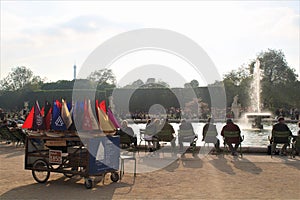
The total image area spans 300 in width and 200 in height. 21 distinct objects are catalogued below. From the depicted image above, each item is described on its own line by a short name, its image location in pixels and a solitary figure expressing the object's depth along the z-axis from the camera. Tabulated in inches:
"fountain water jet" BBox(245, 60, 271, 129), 1570.5
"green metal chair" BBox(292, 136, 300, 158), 489.4
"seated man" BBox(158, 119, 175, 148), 541.3
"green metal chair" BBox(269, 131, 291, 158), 499.0
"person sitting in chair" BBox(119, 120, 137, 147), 537.9
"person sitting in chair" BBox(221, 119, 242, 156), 505.7
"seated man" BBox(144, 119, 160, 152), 536.7
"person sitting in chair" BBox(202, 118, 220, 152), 530.3
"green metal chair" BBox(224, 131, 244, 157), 505.4
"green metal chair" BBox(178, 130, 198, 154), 538.9
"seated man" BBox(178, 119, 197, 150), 539.6
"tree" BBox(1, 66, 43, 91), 3208.7
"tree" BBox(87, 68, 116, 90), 2589.8
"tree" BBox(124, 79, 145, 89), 2212.1
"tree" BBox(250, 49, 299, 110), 2118.6
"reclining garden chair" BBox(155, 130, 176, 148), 541.3
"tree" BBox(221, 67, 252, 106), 2080.6
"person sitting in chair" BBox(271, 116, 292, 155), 501.8
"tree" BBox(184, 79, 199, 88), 2327.1
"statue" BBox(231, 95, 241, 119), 1632.4
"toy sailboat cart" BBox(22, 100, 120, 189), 315.3
